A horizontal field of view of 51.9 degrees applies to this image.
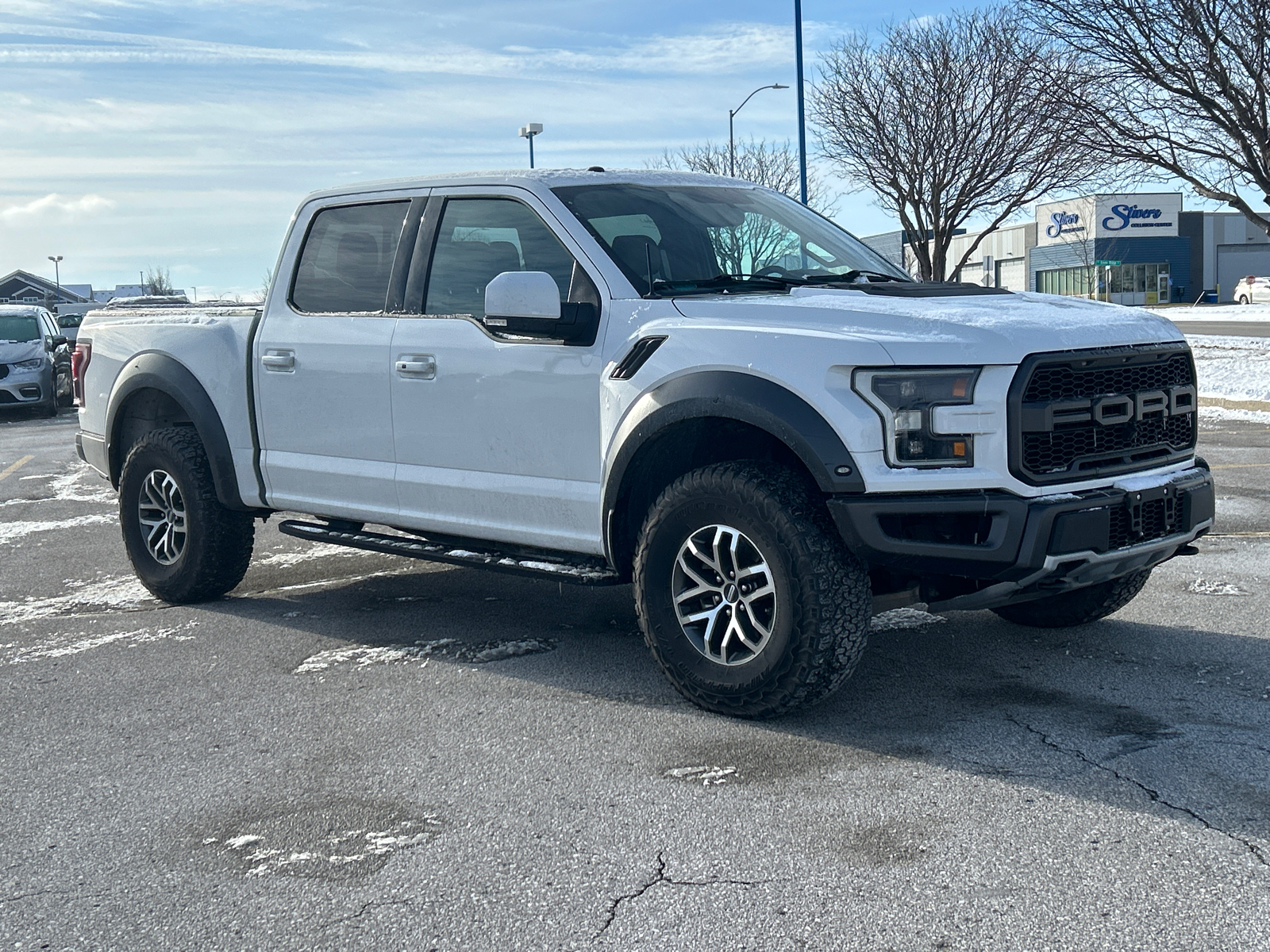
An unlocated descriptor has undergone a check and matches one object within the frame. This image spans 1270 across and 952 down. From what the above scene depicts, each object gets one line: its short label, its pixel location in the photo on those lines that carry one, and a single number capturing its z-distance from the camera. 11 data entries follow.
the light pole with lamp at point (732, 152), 33.77
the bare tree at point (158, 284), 109.21
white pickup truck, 4.16
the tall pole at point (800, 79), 26.26
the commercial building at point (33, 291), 103.00
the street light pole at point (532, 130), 36.72
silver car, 20.94
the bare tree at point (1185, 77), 18.30
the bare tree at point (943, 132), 27.23
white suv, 59.56
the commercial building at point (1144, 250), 74.88
